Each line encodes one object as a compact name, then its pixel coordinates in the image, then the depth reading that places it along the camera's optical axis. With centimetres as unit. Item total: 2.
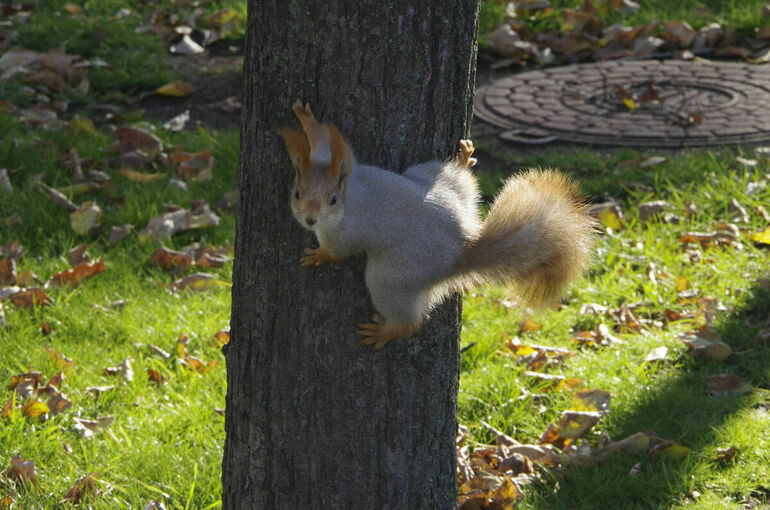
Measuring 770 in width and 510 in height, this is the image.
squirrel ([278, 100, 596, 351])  327
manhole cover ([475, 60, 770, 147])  854
